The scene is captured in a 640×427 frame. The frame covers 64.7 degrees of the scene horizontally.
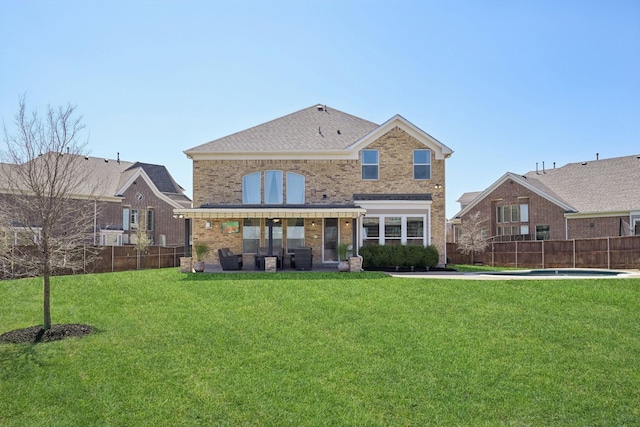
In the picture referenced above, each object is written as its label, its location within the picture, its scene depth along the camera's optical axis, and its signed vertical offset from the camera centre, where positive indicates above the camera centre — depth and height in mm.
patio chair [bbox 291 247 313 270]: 19734 -916
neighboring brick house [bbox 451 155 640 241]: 30859 +2154
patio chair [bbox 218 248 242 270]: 20047 -1042
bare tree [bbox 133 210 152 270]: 26256 -124
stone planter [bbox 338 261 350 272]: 19234 -1197
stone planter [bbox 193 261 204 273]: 19750 -1258
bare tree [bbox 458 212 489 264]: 29297 -499
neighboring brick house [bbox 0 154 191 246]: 36625 +2496
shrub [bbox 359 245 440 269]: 20984 -893
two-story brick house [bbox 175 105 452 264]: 22578 +2414
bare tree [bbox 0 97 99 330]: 10898 +749
